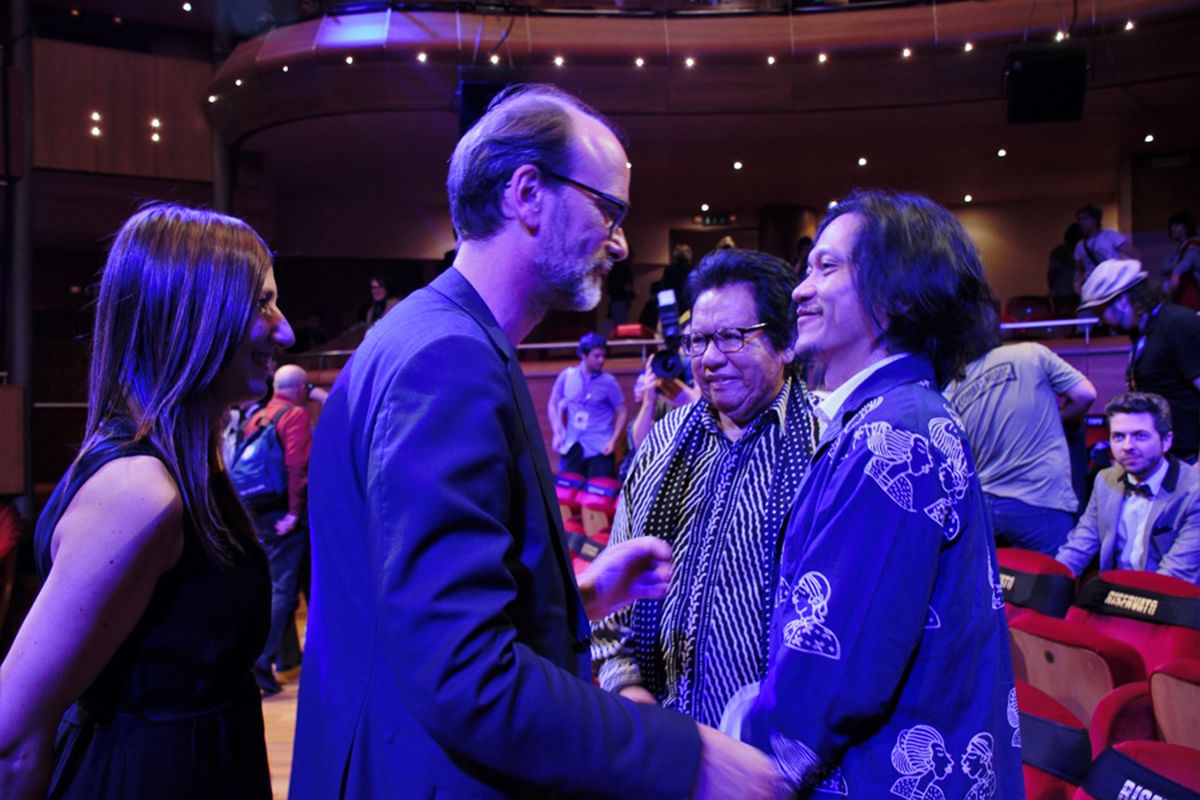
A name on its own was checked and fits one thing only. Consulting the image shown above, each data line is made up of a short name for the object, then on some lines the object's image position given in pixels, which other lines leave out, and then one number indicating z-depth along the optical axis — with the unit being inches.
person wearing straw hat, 165.6
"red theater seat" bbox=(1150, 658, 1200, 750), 75.9
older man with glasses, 62.2
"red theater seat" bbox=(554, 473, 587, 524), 244.2
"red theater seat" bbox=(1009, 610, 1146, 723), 93.0
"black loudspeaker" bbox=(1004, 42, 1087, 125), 311.4
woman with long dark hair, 44.9
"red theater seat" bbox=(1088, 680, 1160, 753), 80.5
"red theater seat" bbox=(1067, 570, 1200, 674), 102.4
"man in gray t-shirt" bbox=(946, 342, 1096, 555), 144.5
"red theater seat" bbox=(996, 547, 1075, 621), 117.2
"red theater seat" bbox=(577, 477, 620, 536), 212.7
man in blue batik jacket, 41.1
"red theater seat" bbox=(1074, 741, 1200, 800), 51.9
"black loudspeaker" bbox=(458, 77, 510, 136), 290.8
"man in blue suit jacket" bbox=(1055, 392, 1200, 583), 128.1
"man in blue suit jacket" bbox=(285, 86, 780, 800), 34.3
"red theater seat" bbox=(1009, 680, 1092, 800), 66.3
